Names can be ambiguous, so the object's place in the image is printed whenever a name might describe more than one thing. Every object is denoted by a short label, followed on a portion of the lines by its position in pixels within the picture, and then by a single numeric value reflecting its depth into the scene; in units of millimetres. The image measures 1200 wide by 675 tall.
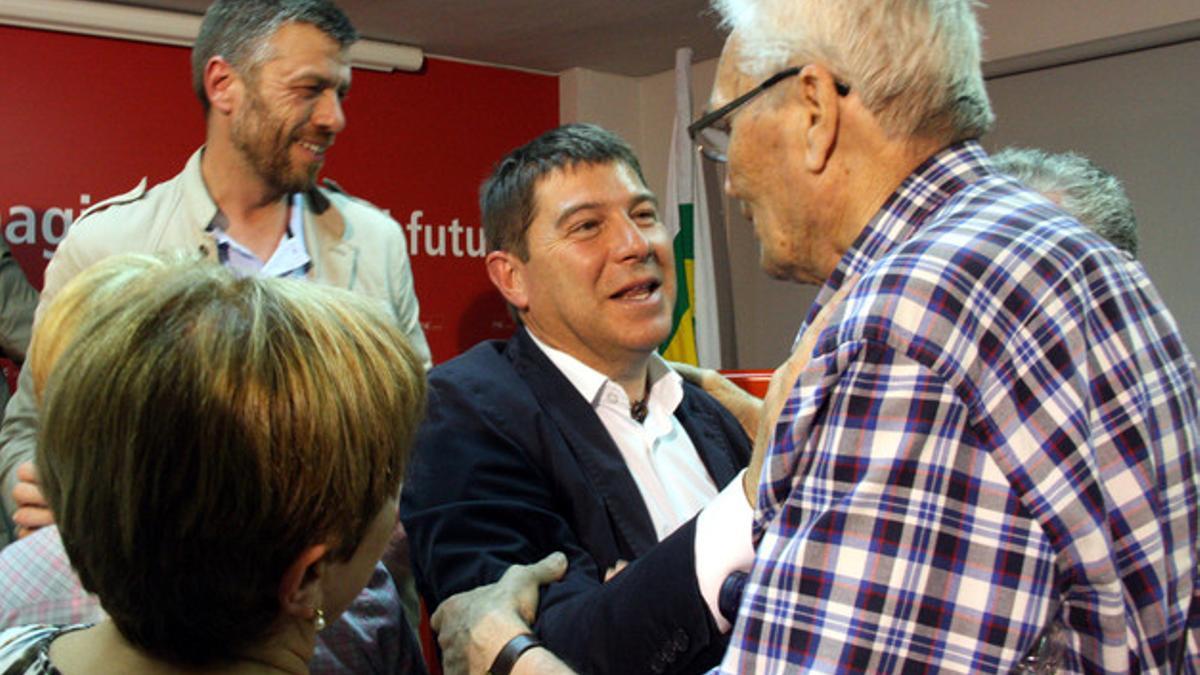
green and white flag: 5332
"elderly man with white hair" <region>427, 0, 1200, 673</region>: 886
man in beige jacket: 2365
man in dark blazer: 1417
